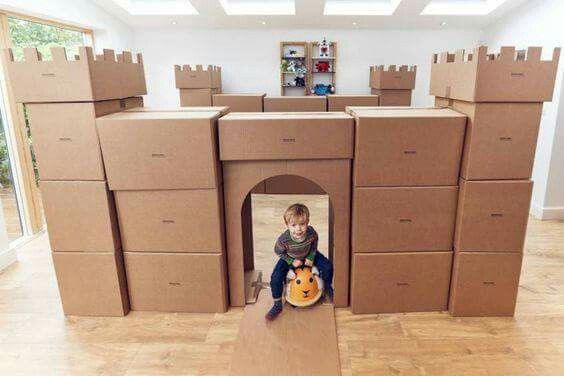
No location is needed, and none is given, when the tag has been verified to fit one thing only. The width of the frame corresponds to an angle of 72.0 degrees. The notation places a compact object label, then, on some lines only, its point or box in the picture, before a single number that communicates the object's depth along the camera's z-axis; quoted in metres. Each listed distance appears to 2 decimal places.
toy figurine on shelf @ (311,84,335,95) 5.62
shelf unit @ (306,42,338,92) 5.56
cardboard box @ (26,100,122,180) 1.76
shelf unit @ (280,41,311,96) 5.54
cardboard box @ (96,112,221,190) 1.76
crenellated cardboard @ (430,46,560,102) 1.65
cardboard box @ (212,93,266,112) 4.14
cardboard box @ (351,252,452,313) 1.94
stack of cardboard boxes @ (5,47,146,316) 1.71
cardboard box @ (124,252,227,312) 1.96
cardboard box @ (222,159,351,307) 1.86
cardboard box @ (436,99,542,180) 1.72
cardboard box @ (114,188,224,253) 1.88
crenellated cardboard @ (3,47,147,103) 1.69
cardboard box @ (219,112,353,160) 1.79
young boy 1.92
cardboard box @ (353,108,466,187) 1.76
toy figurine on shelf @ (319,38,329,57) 5.50
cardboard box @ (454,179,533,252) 1.80
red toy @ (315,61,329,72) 5.61
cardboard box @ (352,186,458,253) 1.85
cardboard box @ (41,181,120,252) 1.85
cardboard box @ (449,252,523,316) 1.91
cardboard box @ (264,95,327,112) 4.17
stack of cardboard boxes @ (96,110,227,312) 1.77
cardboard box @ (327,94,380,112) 4.13
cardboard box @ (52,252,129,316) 1.94
